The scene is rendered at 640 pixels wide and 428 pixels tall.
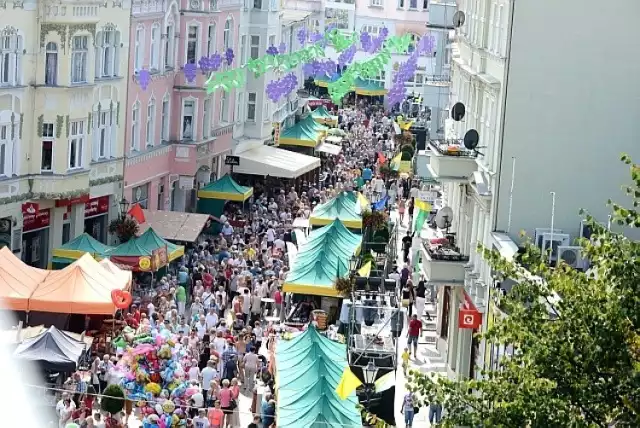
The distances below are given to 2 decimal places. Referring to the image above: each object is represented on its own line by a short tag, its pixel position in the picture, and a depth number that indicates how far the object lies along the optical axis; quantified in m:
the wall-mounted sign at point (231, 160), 67.62
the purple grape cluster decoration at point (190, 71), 59.44
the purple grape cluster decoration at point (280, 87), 64.44
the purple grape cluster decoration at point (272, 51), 63.28
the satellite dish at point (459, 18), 47.39
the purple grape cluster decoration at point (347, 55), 73.69
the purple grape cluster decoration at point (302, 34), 74.81
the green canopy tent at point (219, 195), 61.97
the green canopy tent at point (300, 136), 79.69
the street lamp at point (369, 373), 34.97
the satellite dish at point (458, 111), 43.19
